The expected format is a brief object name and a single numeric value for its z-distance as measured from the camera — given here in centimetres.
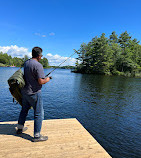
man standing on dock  316
